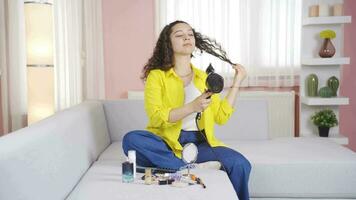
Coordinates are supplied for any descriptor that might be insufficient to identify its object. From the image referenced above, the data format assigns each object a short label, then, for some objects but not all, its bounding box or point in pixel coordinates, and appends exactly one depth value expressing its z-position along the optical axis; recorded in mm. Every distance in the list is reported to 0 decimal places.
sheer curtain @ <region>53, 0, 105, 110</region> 3551
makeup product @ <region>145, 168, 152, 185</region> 1832
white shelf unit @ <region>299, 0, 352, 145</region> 3795
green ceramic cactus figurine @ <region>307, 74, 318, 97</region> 3883
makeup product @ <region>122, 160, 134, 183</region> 1851
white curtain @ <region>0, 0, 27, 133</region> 3223
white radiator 4117
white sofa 1481
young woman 2082
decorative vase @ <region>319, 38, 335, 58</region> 3812
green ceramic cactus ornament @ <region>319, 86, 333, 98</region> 3852
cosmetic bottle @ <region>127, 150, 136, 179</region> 1900
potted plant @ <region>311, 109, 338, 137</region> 3820
